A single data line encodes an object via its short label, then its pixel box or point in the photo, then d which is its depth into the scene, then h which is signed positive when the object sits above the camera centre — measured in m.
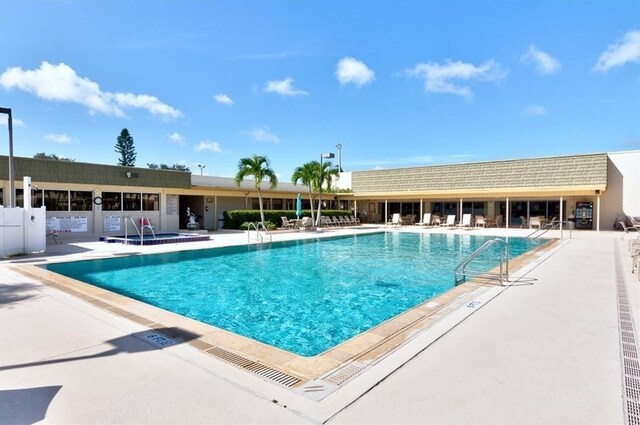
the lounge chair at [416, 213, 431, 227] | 26.47 -1.12
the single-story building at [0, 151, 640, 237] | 16.53 +0.76
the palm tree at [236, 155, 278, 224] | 20.77 +2.15
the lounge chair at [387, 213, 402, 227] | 27.33 -1.16
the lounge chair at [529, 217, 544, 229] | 22.47 -1.08
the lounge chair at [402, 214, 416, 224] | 28.97 -1.16
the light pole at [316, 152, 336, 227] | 23.60 +2.23
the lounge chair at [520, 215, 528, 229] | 24.08 -1.18
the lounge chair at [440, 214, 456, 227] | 25.02 -1.13
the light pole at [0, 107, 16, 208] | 11.84 +1.97
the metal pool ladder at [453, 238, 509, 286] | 7.35 -1.55
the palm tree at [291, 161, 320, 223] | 23.27 +1.97
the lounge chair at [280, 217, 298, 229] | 23.03 -1.20
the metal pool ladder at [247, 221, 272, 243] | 16.52 -1.50
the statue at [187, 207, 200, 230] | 21.05 -1.06
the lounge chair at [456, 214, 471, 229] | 23.90 -1.08
